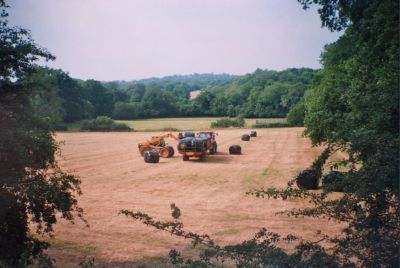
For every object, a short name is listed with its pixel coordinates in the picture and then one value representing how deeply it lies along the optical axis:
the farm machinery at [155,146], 28.38
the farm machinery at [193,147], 26.08
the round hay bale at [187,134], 32.06
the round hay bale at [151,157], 25.42
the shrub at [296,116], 64.34
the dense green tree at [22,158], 8.09
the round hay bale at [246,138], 44.75
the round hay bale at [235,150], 30.53
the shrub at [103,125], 69.40
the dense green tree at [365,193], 5.31
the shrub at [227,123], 74.99
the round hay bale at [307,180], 16.34
